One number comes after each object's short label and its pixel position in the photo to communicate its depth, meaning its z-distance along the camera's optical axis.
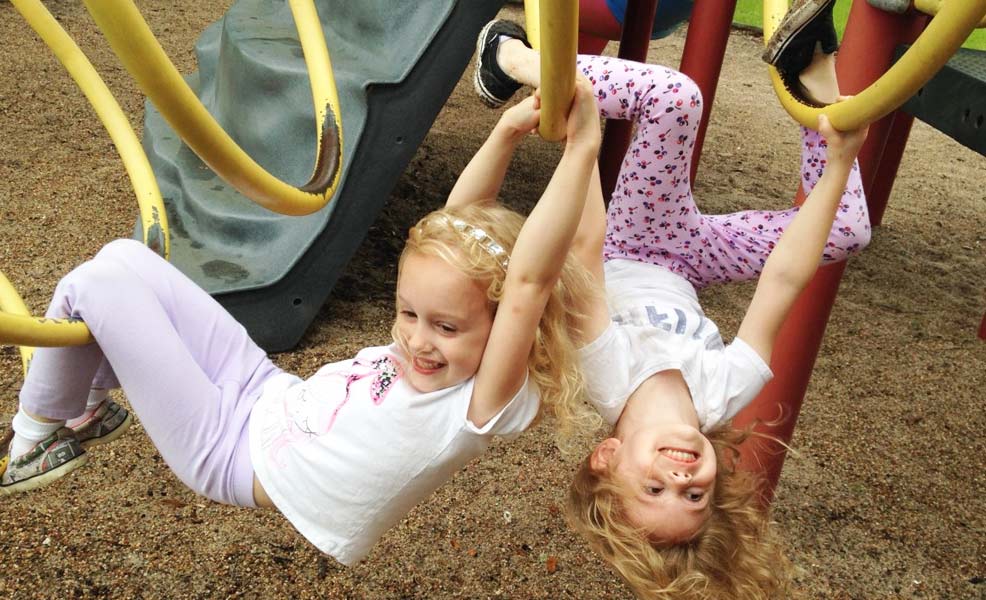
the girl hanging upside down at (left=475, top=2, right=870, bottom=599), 1.75
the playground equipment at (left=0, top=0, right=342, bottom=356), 1.18
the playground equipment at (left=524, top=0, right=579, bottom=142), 1.21
